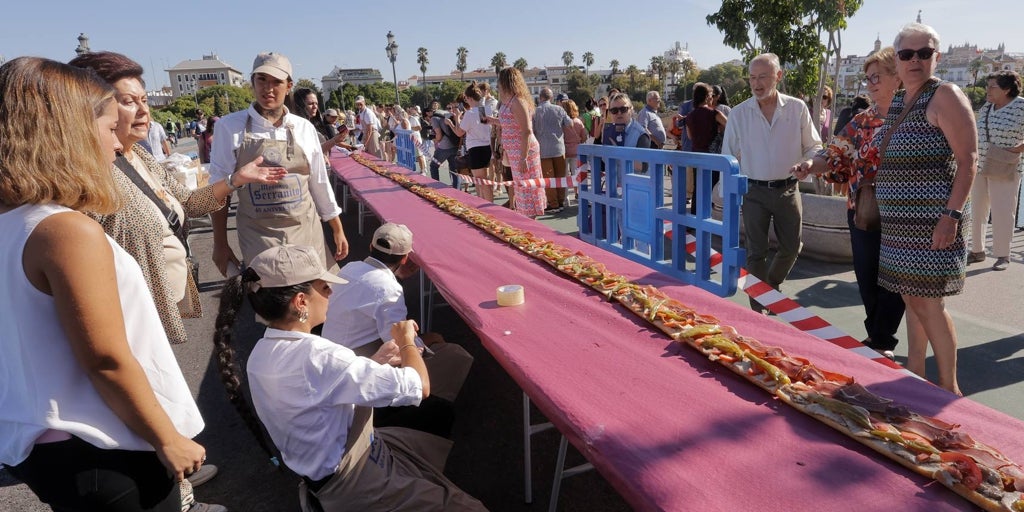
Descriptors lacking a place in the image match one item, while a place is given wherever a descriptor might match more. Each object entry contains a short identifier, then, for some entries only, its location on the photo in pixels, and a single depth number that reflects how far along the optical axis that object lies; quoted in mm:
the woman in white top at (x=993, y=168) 5293
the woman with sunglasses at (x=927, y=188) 2586
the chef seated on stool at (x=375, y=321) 2848
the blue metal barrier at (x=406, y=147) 12133
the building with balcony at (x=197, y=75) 161250
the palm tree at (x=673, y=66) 117825
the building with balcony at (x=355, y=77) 155750
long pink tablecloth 1335
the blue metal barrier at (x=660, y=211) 3143
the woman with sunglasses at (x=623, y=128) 8523
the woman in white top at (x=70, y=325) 1296
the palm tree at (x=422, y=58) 104875
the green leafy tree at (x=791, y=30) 12312
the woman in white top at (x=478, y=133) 8703
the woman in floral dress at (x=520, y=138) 5852
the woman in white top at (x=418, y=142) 12078
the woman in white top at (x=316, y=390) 1906
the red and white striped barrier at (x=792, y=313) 2883
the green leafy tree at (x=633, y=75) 113812
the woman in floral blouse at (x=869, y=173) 3234
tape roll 2715
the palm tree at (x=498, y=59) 112325
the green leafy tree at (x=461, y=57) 129750
